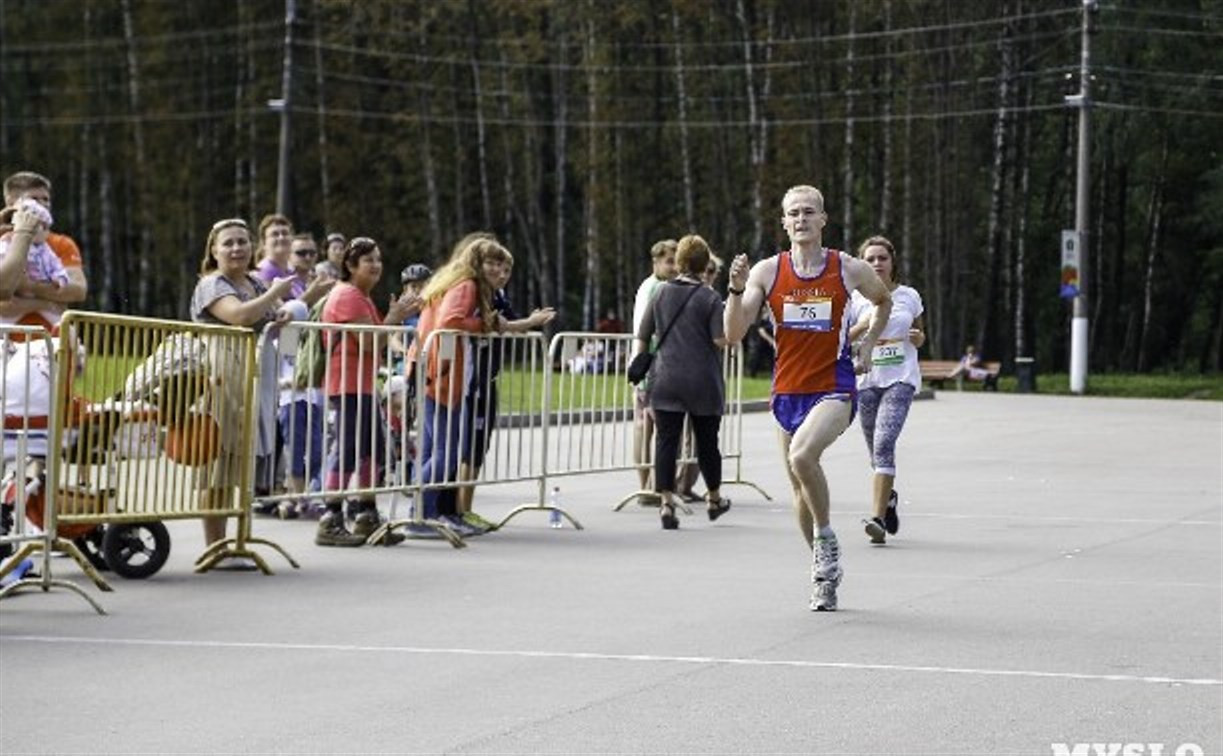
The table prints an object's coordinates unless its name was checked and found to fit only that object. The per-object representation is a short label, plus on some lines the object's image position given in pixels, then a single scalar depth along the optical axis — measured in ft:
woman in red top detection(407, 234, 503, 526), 55.11
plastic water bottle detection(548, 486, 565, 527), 57.41
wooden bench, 168.86
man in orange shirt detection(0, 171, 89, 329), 46.32
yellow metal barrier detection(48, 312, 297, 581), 42.70
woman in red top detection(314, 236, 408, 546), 52.49
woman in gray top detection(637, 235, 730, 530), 58.23
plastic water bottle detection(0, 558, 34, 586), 42.42
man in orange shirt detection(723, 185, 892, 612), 41.93
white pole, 160.66
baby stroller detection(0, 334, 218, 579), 41.60
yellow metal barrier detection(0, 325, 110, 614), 40.65
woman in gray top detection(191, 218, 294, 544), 46.37
